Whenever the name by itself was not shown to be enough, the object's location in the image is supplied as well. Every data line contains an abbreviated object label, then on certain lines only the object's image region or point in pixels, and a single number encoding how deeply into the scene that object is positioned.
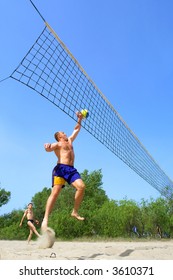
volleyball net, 6.15
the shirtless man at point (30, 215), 13.92
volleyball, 7.07
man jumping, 6.20
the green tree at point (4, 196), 44.41
